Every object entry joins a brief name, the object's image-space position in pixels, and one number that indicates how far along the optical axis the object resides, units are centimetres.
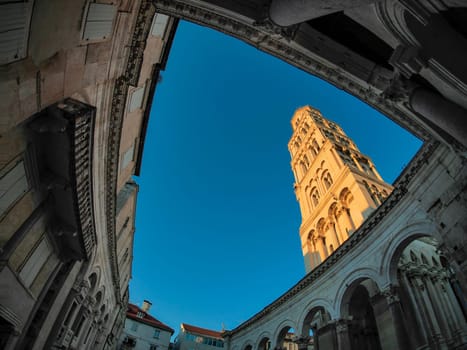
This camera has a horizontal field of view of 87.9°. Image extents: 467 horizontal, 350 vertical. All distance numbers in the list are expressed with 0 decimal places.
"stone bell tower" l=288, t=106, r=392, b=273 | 2372
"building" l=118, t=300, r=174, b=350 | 3639
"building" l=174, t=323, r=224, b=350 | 4184
